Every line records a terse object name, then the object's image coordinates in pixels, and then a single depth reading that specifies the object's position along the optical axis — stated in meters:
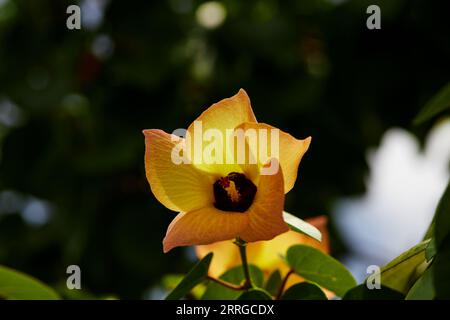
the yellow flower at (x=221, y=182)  0.62
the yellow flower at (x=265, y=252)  0.76
